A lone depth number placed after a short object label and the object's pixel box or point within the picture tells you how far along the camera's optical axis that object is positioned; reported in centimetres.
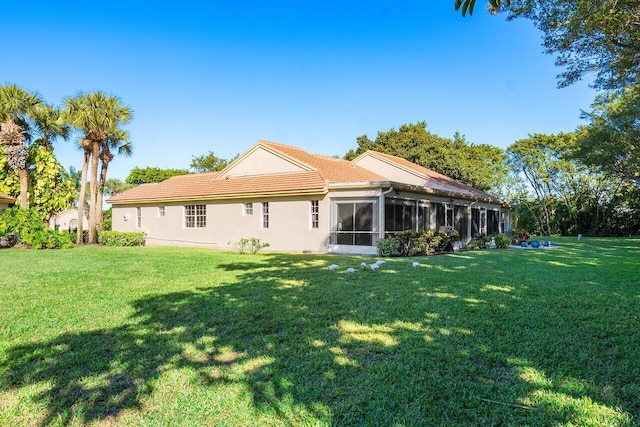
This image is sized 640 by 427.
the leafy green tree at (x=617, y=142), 2188
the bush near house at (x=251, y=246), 1573
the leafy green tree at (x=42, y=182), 2411
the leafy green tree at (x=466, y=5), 326
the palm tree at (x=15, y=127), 2094
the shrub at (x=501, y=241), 1986
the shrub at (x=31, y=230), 1817
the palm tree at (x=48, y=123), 2228
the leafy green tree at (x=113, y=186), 6744
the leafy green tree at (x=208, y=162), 4590
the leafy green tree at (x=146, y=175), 5312
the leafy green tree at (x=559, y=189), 3619
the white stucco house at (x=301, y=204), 1606
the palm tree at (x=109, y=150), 2367
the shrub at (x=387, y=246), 1452
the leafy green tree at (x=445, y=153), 3297
